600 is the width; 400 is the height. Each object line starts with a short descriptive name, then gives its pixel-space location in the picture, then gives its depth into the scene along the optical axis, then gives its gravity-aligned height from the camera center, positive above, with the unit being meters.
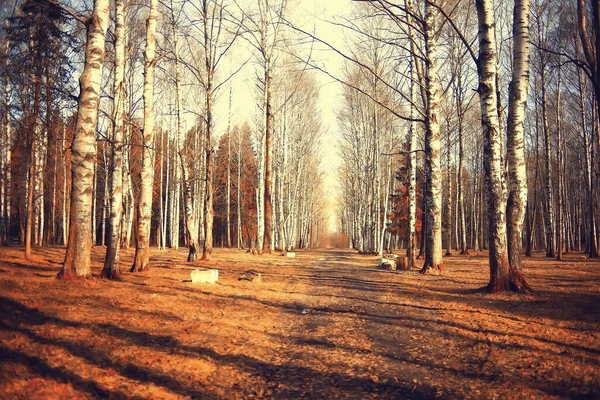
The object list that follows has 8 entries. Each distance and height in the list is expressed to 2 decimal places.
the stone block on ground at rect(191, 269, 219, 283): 10.06 -1.24
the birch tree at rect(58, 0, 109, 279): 8.12 +1.46
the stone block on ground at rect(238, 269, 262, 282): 11.04 -1.41
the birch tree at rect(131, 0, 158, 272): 11.43 +1.99
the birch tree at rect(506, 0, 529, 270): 8.92 +1.90
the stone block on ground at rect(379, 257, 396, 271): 15.49 -1.60
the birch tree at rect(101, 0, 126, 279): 9.97 +1.79
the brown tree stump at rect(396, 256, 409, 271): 14.91 -1.53
